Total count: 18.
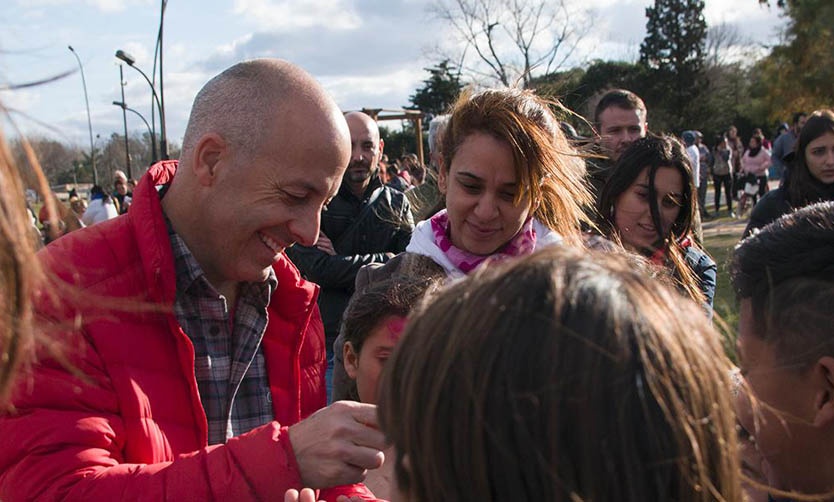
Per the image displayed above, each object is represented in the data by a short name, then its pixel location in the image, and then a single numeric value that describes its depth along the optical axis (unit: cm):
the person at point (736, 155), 1778
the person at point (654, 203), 353
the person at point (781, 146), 1084
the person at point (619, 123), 445
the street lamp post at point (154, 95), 1447
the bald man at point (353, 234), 411
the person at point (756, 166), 1505
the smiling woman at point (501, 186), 254
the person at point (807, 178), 438
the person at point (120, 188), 1318
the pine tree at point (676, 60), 4041
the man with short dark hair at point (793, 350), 156
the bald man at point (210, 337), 154
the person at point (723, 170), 1616
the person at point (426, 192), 443
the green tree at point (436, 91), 3509
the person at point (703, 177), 1535
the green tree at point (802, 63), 3092
